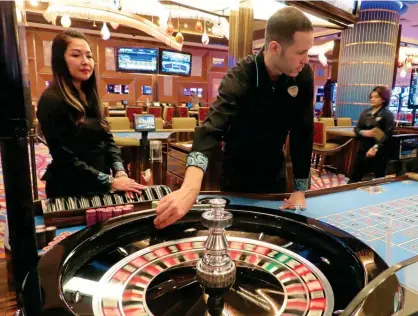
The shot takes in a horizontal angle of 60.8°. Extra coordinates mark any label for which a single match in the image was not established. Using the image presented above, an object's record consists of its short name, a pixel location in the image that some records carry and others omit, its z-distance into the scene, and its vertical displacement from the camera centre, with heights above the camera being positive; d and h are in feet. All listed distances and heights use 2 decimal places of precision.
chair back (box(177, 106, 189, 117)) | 31.30 -1.74
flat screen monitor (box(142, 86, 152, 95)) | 38.25 +0.16
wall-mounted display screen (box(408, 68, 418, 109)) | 22.66 +0.19
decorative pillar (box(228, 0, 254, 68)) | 10.44 +1.82
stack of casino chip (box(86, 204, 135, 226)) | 3.58 -1.21
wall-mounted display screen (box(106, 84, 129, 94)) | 36.40 +0.27
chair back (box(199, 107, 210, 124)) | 26.62 -1.47
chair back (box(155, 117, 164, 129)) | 18.26 -1.63
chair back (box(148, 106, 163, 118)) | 27.38 -1.47
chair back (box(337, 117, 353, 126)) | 24.00 -1.85
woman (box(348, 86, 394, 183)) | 13.51 -1.59
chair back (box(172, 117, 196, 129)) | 18.71 -1.62
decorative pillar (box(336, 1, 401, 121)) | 22.72 +2.61
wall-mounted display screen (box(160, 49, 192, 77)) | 32.24 +2.65
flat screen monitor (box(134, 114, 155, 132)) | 12.82 -1.15
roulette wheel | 2.06 -1.19
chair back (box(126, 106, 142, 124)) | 26.52 -1.44
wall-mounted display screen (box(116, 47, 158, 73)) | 31.48 +2.83
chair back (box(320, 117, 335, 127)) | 23.57 -1.88
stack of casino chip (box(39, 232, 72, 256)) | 3.02 -1.31
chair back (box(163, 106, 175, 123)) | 28.12 -1.74
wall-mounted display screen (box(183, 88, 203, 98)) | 40.55 +0.09
